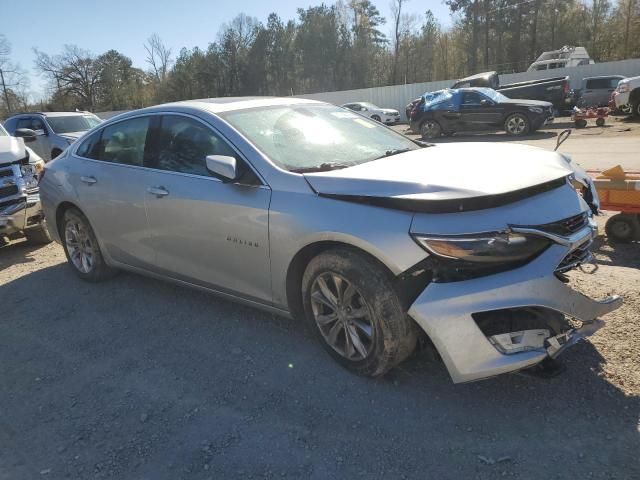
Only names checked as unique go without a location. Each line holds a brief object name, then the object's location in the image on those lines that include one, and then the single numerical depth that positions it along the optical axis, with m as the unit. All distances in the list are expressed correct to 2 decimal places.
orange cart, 4.71
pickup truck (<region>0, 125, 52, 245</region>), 6.28
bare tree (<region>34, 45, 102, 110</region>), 68.06
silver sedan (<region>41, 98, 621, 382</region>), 2.49
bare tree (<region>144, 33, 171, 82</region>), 68.45
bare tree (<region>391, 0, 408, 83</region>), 59.22
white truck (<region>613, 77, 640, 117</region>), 18.00
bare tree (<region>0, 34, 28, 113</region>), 57.01
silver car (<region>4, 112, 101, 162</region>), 12.34
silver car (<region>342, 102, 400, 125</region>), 28.39
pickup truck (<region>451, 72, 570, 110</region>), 20.73
